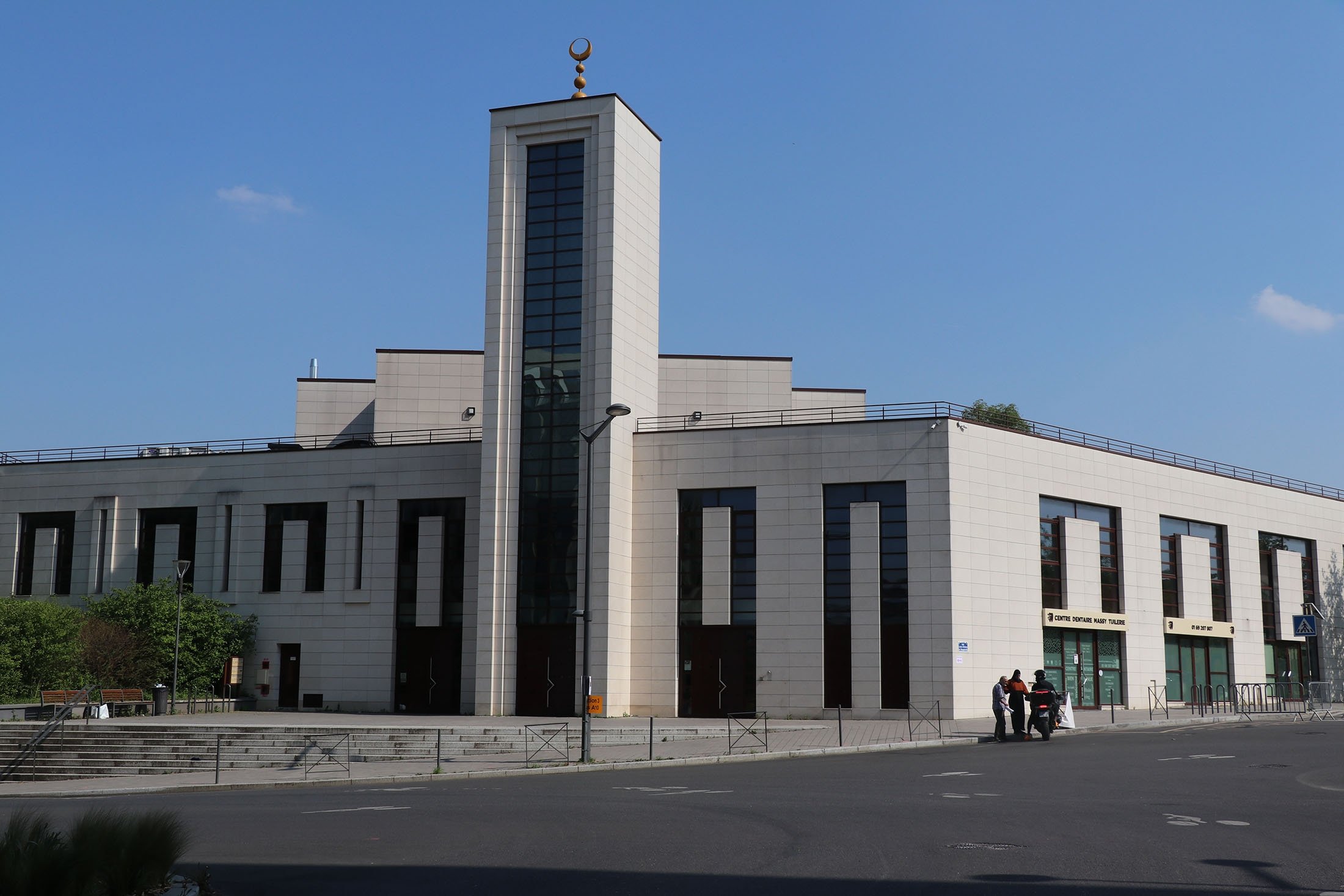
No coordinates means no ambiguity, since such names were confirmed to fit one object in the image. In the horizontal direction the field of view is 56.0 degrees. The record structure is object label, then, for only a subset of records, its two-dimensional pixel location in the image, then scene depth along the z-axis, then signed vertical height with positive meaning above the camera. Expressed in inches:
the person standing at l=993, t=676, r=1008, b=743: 1298.0 -90.2
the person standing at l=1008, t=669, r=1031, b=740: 1301.7 -84.3
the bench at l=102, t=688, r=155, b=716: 1649.9 -112.4
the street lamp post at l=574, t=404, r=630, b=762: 1116.5 +12.7
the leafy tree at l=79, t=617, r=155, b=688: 1765.5 -57.0
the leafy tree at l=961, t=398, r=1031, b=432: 3385.8 +560.8
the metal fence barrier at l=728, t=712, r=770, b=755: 1252.5 -123.7
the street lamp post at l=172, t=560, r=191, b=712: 1667.1 -26.8
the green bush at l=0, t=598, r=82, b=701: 1785.2 -53.1
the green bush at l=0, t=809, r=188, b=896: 378.9 -75.4
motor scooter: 1291.8 -92.2
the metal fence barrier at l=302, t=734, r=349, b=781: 1172.5 -134.7
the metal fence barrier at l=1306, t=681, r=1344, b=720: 1722.4 -119.4
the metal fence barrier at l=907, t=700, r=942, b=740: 1397.6 -121.5
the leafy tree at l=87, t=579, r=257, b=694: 1833.2 -21.2
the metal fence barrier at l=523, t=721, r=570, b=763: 1223.5 -123.2
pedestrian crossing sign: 1675.7 -4.9
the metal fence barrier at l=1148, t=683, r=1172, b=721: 1860.2 -112.9
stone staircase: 1246.3 -131.0
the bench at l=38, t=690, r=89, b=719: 1568.7 -109.1
